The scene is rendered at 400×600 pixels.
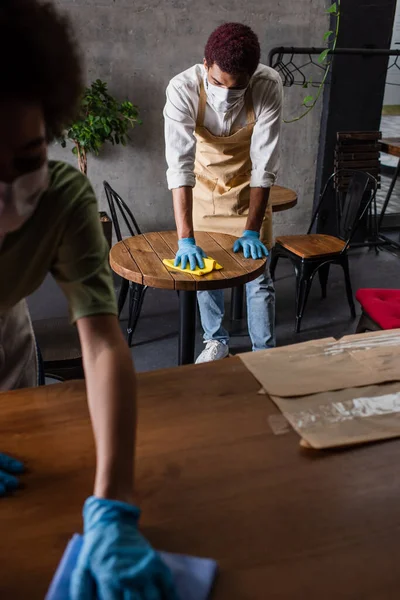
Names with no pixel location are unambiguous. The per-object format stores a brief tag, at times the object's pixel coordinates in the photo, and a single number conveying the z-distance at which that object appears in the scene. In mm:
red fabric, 2102
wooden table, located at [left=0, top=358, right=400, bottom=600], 800
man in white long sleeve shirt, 2258
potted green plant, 3326
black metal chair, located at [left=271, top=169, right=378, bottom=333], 3293
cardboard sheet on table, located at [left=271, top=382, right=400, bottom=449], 1074
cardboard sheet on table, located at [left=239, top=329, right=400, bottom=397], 1229
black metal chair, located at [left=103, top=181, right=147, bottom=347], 2983
